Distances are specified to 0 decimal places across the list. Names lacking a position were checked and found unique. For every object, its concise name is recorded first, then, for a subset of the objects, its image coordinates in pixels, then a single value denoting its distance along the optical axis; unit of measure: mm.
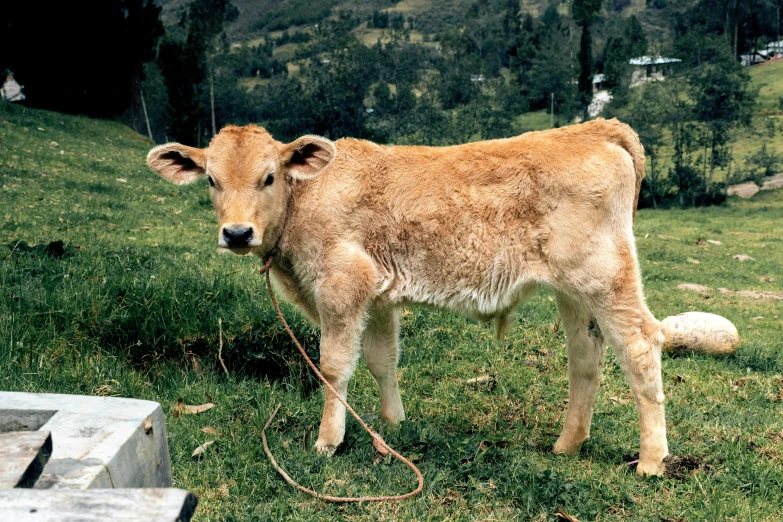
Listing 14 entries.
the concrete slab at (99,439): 2850
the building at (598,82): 76481
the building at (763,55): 86062
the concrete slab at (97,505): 2107
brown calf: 5730
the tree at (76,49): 35688
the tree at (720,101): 43562
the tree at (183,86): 47719
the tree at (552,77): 73862
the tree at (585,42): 68562
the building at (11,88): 75875
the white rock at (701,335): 9203
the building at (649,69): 55375
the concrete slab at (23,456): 2438
